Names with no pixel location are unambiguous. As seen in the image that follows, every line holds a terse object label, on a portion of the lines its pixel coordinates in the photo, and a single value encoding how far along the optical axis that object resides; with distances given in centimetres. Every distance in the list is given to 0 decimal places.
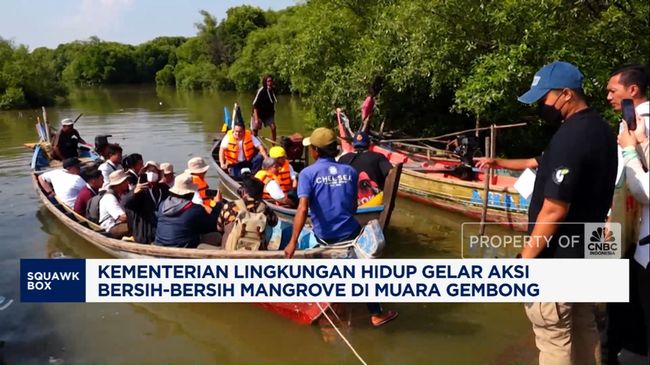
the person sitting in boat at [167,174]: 748
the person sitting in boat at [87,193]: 782
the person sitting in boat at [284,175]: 754
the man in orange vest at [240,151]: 951
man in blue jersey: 459
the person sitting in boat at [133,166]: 771
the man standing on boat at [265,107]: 1271
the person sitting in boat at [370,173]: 661
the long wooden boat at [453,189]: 820
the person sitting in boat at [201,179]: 696
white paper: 354
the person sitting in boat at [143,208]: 650
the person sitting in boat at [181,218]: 578
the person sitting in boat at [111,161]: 832
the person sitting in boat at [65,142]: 1109
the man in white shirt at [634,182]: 297
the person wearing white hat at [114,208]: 698
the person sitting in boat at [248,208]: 533
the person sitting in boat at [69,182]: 825
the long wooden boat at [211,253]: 494
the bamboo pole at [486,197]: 797
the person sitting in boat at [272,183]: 733
